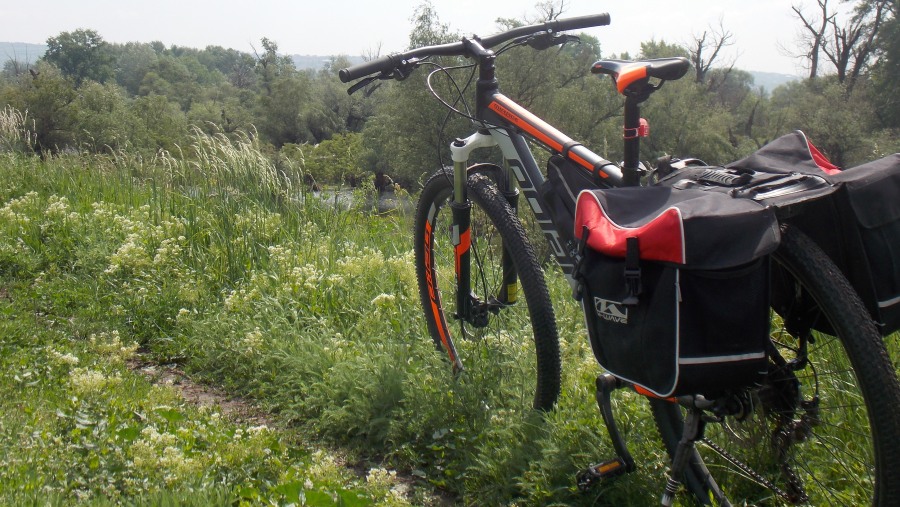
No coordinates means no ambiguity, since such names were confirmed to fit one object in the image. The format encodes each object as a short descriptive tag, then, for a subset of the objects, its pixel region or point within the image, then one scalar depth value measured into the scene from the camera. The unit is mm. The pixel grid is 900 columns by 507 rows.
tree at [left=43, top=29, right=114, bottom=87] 89500
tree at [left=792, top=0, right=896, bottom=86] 39500
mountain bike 1799
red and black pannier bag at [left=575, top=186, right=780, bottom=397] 1733
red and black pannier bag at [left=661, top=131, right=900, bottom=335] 1814
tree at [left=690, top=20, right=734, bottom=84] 44562
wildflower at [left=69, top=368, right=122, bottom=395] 3090
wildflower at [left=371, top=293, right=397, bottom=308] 3962
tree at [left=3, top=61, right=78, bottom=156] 39031
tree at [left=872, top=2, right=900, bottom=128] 38000
